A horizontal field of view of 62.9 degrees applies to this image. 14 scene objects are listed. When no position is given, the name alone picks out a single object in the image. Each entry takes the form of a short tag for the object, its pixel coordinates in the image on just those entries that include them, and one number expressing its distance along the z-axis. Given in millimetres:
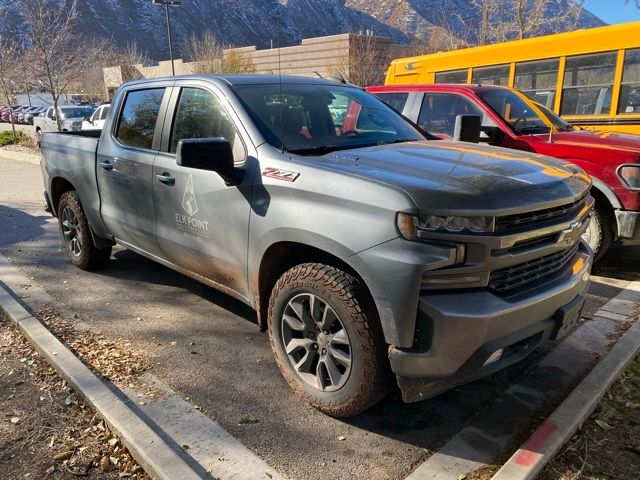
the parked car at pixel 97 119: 18781
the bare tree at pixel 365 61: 33781
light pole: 22812
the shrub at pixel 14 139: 20664
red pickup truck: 5020
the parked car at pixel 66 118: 23391
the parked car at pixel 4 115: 46619
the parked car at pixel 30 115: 44719
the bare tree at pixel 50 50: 17391
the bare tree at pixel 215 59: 44656
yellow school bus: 7191
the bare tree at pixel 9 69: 21094
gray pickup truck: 2381
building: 35250
